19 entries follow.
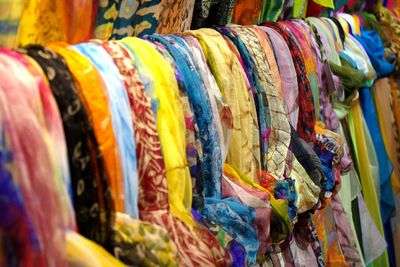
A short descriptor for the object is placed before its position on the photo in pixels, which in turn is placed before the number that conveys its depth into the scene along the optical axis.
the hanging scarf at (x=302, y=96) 3.62
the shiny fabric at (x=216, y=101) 2.72
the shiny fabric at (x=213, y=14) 3.19
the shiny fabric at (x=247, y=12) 3.59
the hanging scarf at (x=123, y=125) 2.18
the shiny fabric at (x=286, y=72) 3.49
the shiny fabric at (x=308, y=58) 3.77
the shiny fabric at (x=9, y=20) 2.21
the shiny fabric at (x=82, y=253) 1.92
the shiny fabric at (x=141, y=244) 2.08
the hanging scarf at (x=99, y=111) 2.10
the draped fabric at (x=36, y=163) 1.84
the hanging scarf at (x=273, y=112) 3.18
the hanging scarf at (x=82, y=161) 2.03
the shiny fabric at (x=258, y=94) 3.12
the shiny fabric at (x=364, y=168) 4.68
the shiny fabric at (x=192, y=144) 2.54
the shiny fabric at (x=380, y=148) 4.89
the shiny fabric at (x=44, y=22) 2.28
